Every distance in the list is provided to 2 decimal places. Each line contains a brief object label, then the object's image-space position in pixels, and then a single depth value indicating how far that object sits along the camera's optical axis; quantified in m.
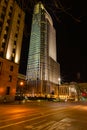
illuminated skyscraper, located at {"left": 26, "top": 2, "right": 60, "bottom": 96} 69.15
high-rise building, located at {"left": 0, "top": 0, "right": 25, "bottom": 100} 24.80
